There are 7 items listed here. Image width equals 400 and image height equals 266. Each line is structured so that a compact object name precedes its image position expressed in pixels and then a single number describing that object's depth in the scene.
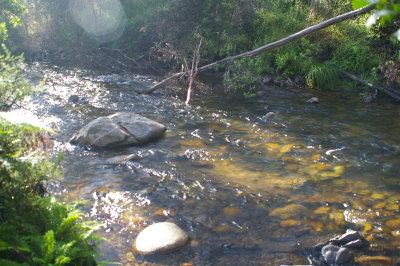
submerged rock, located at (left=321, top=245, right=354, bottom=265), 3.82
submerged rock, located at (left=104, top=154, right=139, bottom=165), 6.44
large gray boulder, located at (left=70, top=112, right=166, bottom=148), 7.30
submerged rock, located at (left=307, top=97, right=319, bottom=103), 10.65
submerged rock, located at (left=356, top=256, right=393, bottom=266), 3.81
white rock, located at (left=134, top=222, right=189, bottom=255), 4.01
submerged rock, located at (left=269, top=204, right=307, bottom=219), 4.79
